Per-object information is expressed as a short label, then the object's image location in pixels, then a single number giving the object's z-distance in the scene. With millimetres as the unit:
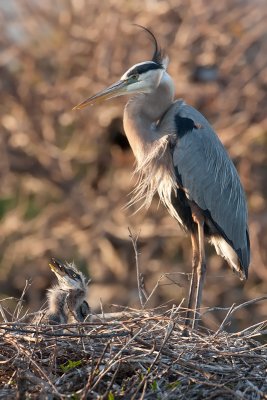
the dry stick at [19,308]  11281
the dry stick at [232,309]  11244
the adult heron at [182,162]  14523
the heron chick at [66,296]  12716
